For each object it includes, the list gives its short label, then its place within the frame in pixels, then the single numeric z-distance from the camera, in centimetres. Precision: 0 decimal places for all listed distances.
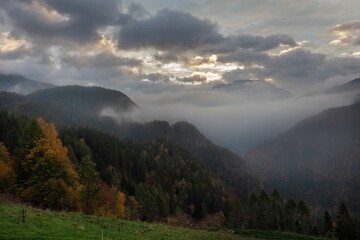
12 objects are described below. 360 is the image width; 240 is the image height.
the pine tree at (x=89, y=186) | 5784
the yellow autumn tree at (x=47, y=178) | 5294
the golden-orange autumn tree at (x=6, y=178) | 5628
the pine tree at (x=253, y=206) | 11325
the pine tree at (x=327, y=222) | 10381
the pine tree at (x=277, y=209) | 11172
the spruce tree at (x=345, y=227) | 9250
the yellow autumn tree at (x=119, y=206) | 8838
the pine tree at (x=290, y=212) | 11183
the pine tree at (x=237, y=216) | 12256
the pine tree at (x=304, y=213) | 10993
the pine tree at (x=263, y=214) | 11101
